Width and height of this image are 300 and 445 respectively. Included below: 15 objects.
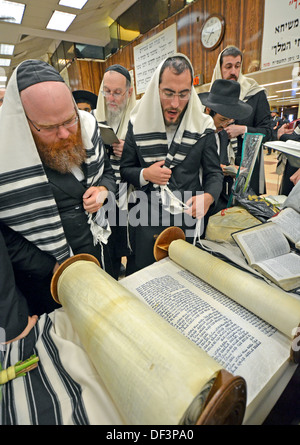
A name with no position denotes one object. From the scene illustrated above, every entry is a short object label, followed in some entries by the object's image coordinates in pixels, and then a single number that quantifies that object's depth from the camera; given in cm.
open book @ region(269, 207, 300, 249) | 121
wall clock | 368
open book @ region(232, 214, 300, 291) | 96
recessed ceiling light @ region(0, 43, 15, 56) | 714
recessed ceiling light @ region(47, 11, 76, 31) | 545
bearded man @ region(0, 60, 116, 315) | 89
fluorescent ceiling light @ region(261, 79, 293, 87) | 380
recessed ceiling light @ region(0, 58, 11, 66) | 872
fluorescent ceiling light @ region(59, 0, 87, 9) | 489
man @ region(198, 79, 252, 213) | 157
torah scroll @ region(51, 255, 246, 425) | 43
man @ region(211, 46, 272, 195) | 219
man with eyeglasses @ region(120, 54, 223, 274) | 122
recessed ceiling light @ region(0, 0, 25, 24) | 480
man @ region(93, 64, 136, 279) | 177
